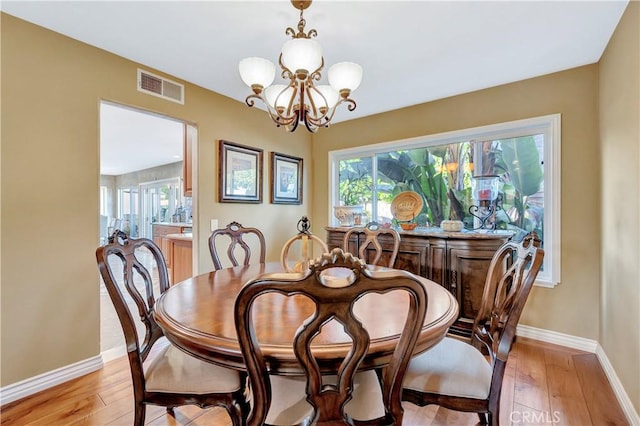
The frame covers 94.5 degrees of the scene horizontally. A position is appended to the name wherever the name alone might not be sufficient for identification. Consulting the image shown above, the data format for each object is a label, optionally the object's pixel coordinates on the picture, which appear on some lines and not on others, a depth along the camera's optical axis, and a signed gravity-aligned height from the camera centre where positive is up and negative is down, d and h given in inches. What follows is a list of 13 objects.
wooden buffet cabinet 97.1 -16.6
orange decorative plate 121.9 +3.0
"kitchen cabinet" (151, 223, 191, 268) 222.7 -14.1
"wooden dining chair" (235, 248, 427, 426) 30.5 -13.8
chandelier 62.2 +31.1
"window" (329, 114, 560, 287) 102.7 +16.1
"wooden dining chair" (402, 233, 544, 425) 48.5 -27.4
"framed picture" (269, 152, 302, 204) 142.0 +16.9
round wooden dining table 36.6 -16.4
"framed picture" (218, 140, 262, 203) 119.5 +16.8
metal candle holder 109.7 +4.8
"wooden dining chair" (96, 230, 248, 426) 49.2 -28.4
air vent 96.9 +43.1
